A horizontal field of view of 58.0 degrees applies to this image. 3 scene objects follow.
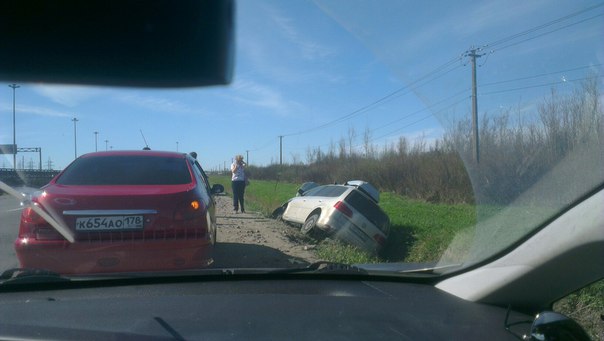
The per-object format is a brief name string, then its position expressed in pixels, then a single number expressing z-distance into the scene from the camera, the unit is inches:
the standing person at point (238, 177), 559.5
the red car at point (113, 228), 182.4
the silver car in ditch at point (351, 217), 374.0
